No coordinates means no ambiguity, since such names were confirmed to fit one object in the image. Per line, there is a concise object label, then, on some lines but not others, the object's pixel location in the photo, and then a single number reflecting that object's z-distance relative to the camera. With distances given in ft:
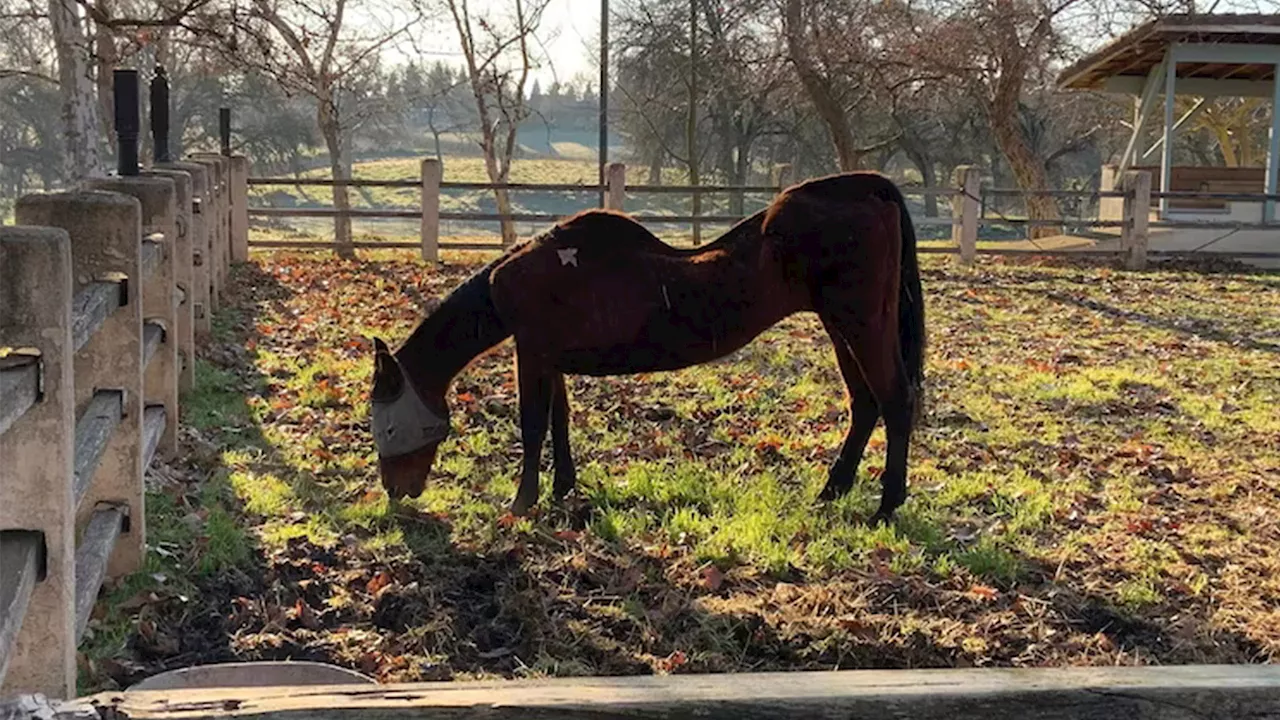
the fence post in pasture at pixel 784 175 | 49.32
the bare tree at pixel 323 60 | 44.24
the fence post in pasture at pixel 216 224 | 31.04
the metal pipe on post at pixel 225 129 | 46.96
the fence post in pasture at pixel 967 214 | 48.82
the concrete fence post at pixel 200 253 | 26.03
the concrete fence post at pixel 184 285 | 20.21
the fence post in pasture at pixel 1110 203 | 57.57
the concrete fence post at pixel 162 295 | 16.29
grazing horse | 14.76
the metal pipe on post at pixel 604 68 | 64.34
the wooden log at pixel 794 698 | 4.83
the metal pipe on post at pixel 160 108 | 21.30
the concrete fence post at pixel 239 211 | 44.73
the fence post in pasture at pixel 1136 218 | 49.60
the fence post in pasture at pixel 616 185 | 47.26
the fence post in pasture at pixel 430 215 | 47.50
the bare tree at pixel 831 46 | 69.36
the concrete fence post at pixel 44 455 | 6.97
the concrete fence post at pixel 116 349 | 10.91
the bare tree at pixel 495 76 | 70.85
